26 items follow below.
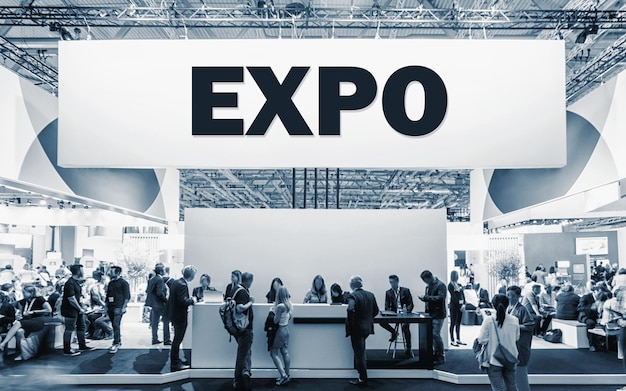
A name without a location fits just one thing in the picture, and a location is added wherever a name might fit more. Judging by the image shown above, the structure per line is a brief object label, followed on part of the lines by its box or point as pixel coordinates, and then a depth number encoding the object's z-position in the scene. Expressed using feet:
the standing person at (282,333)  21.84
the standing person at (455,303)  31.32
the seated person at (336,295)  26.71
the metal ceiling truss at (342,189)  67.15
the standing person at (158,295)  29.71
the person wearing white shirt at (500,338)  15.21
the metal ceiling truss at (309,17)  28.96
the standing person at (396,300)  26.63
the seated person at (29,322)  28.32
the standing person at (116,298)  28.50
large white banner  19.17
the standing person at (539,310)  30.48
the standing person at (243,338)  20.67
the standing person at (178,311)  24.22
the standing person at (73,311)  27.84
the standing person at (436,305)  26.21
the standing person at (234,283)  21.31
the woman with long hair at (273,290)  23.69
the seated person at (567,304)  35.01
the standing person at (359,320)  21.91
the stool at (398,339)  26.90
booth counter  24.02
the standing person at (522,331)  16.11
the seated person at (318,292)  27.58
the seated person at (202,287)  29.37
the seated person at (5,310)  28.89
